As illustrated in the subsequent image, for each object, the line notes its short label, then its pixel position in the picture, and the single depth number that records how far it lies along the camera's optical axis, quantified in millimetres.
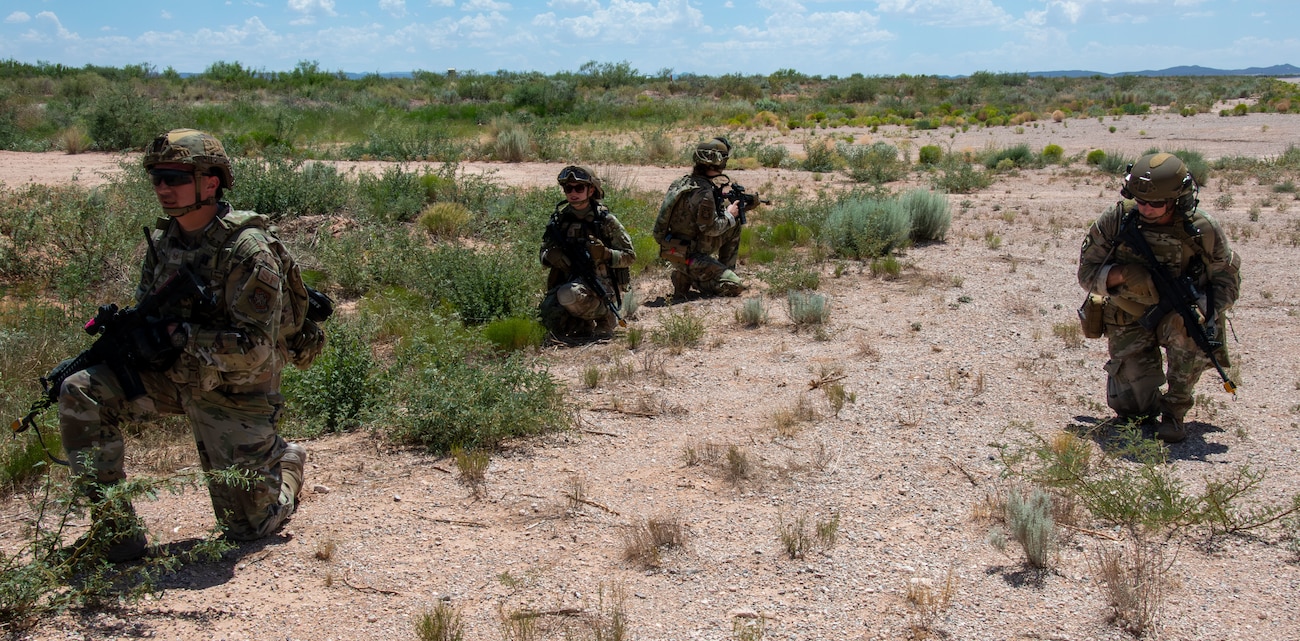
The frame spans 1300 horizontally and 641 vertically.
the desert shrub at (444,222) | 11023
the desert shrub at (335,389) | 5508
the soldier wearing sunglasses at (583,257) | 7340
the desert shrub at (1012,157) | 18844
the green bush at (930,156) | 19328
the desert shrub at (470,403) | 5195
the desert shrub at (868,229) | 10320
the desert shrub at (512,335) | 7215
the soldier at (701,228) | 8688
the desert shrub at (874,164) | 16453
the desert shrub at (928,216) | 11258
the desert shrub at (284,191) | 10555
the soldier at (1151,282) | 5012
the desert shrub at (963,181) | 15367
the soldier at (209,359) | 3564
